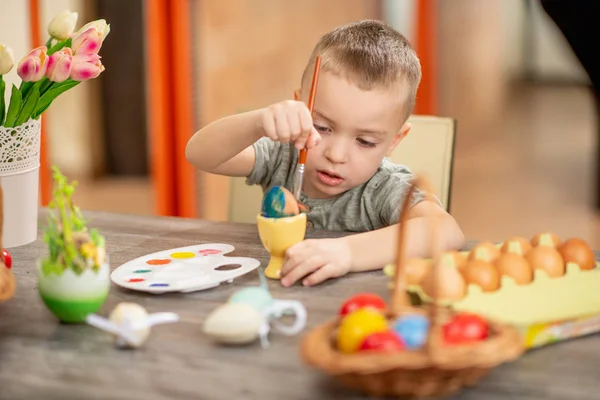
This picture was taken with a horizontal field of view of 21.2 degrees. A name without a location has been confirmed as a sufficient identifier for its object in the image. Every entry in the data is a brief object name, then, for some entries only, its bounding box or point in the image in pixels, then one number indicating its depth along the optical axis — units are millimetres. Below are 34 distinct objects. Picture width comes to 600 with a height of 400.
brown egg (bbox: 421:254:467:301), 1570
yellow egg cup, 1720
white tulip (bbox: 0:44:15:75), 1779
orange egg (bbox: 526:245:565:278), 1636
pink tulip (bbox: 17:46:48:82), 1782
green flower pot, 1568
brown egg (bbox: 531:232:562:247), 1686
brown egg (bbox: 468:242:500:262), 1652
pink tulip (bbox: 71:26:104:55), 1828
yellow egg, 1442
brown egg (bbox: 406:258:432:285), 1617
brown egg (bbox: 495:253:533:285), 1614
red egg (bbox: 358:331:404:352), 1422
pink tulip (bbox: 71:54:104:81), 1816
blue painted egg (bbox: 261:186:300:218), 1710
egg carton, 1530
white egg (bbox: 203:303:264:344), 1525
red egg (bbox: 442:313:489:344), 1445
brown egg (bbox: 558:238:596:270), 1665
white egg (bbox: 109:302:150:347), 1530
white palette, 1682
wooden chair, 2150
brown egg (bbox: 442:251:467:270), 1627
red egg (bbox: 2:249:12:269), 1731
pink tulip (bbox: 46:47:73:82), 1800
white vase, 1867
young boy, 1792
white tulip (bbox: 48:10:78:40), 1813
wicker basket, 1401
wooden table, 1449
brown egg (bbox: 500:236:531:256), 1671
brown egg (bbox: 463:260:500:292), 1595
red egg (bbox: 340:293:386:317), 1539
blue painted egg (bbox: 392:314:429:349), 1433
